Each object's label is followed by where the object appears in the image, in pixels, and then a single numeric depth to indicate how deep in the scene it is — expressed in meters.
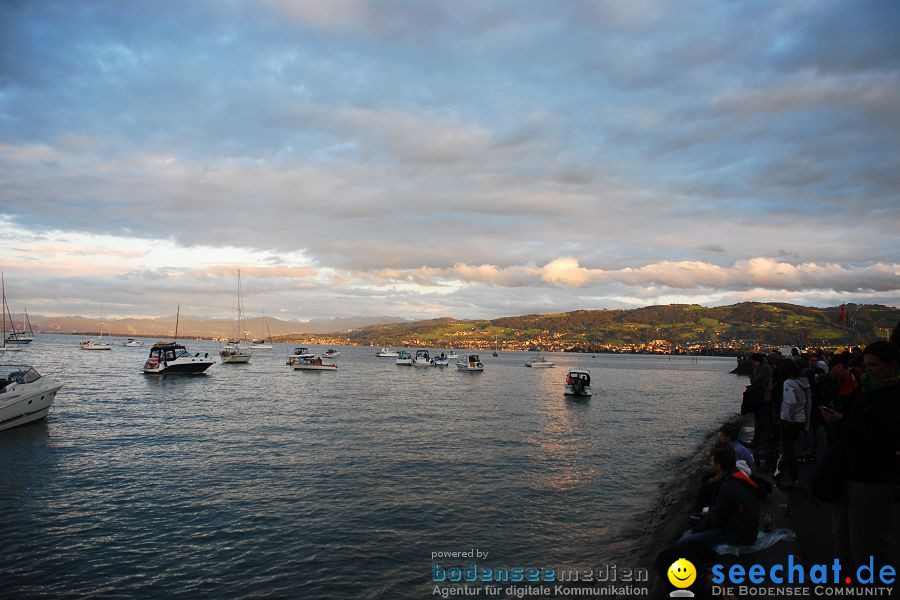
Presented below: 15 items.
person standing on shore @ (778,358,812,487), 11.20
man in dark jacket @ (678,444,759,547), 7.79
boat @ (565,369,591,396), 53.72
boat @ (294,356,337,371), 87.88
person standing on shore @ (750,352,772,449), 14.32
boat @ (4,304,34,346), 156.00
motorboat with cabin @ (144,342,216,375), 67.75
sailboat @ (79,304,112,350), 155.62
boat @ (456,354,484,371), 97.81
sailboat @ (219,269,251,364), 102.19
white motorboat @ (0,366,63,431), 26.83
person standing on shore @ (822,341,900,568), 5.80
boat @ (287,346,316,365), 97.75
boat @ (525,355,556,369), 123.42
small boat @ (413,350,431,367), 117.40
